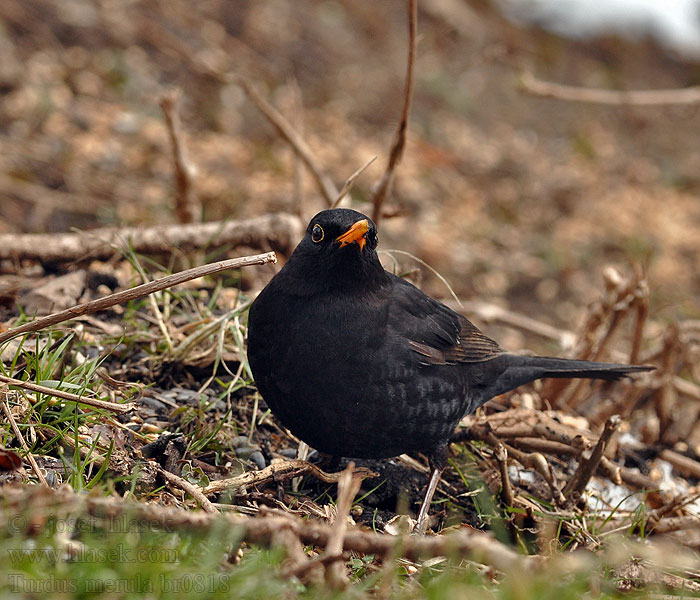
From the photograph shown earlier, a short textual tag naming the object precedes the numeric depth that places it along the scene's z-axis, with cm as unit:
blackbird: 654
